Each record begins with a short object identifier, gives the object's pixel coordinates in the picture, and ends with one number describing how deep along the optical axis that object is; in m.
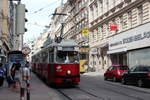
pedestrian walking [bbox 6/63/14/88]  17.62
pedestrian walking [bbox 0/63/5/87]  18.24
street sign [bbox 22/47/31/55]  11.50
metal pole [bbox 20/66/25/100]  9.95
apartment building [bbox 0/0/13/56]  43.98
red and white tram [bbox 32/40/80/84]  17.98
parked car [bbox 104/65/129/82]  23.66
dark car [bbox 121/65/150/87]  18.52
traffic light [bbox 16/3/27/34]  9.98
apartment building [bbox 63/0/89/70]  55.29
